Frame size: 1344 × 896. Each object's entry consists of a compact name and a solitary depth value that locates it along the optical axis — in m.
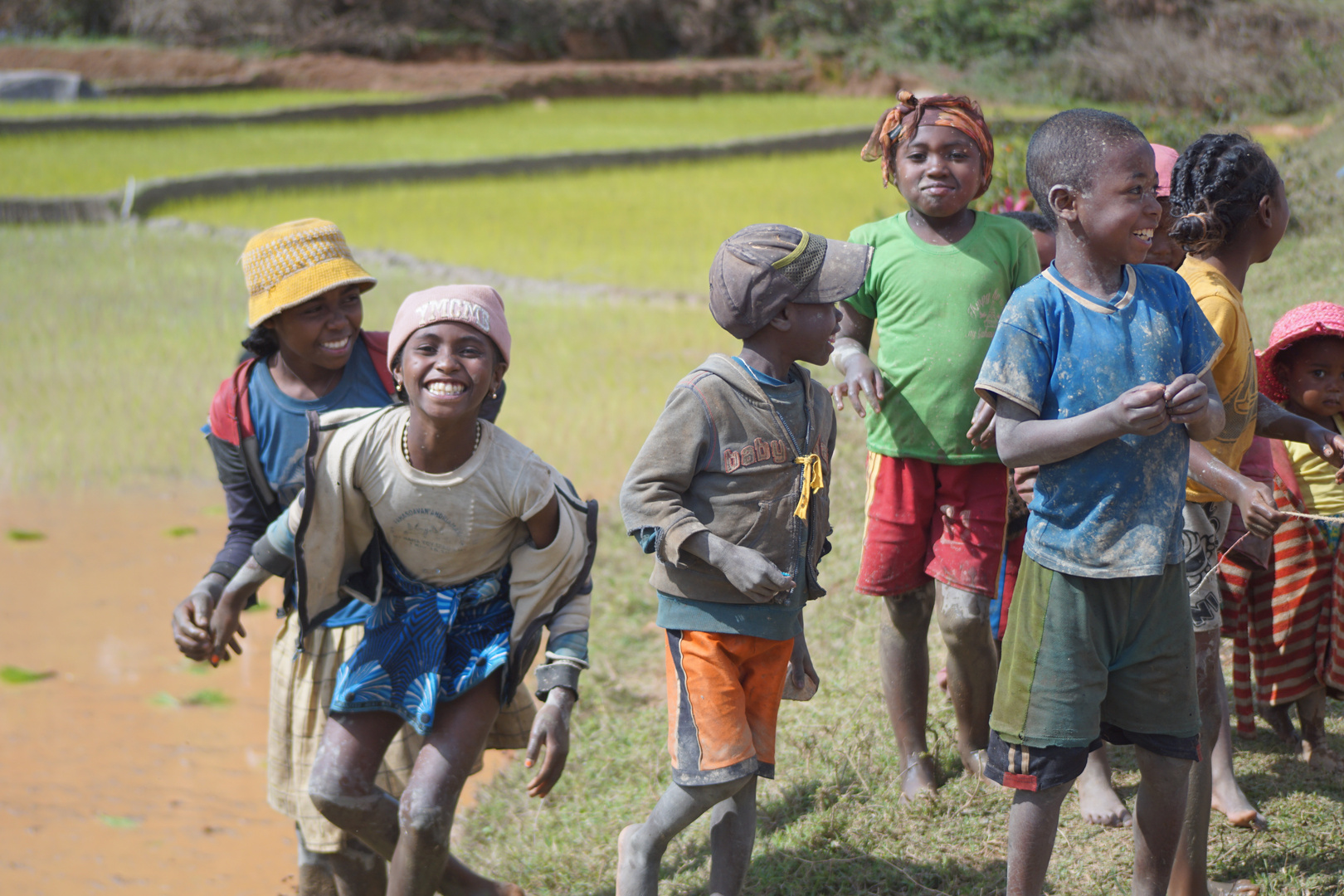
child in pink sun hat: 6.86
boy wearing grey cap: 5.18
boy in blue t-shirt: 4.61
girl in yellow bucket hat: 6.27
